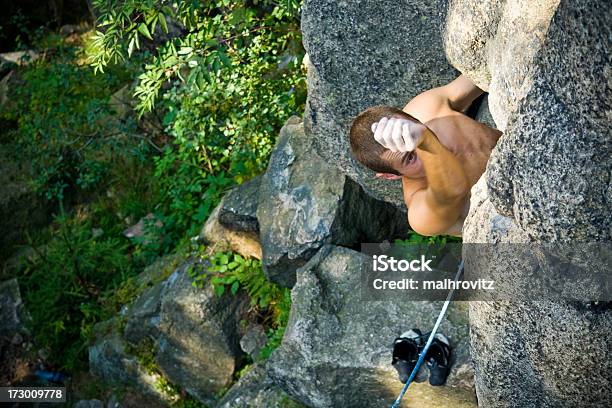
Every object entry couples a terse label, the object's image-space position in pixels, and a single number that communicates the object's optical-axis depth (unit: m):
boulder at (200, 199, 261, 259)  6.33
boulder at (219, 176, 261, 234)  6.15
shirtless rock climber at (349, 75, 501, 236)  3.22
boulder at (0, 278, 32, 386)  8.04
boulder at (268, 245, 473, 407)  4.57
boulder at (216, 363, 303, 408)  5.25
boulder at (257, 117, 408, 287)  5.43
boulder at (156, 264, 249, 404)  6.33
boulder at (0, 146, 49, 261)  9.02
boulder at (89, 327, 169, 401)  6.81
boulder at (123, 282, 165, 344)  6.68
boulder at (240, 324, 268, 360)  6.24
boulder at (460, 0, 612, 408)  2.49
